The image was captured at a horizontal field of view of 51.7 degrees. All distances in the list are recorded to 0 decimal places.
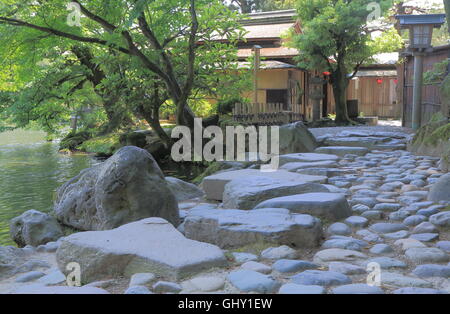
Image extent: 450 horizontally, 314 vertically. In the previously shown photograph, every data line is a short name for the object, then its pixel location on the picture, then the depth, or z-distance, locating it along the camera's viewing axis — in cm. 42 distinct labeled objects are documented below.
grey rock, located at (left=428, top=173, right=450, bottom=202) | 468
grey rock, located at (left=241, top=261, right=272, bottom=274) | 310
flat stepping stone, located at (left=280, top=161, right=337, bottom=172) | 683
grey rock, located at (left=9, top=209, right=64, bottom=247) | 572
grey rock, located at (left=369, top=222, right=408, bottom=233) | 401
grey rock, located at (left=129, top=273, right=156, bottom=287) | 296
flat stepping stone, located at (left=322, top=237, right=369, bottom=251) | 358
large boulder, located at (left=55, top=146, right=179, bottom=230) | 515
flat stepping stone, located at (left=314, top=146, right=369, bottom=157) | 854
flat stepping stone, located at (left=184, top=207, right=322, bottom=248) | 366
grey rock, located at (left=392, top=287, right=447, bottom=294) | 263
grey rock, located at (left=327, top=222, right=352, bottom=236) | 398
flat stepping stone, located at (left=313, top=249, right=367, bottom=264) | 332
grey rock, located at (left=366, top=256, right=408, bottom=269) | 315
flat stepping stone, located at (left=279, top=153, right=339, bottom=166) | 742
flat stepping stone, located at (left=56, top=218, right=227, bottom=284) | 311
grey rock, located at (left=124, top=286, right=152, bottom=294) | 279
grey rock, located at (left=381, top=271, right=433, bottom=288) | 279
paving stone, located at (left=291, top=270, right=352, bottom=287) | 282
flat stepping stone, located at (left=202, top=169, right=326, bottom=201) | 589
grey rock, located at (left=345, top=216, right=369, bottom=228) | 418
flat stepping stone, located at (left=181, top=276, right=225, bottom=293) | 282
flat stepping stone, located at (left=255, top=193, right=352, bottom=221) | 428
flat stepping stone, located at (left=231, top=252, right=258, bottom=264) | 336
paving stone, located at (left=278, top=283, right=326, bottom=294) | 266
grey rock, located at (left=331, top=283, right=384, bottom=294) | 266
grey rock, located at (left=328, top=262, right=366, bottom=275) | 302
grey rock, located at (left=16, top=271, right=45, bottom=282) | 346
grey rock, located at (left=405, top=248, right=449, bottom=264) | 323
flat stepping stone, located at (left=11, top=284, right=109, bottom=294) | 281
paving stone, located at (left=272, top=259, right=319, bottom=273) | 310
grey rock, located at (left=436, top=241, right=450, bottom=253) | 346
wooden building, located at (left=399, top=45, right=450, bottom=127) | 1182
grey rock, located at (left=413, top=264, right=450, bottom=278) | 295
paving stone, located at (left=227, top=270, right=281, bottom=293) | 276
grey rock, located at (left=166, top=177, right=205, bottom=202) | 684
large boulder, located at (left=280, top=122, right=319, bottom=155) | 895
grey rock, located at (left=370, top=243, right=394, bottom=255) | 347
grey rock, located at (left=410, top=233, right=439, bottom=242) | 368
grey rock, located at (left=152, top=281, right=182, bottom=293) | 281
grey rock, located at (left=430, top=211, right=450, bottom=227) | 396
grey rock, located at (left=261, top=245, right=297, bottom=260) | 339
